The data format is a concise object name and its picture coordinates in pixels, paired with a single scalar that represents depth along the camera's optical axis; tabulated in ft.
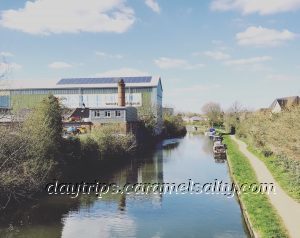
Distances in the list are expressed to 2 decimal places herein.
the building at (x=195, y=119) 531.50
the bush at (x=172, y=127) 290.99
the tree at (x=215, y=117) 386.93
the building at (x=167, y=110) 328.15
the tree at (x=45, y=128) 88.07
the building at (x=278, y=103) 282.56
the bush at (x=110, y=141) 127.46
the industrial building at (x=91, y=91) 270.46
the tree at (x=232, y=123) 284.69
